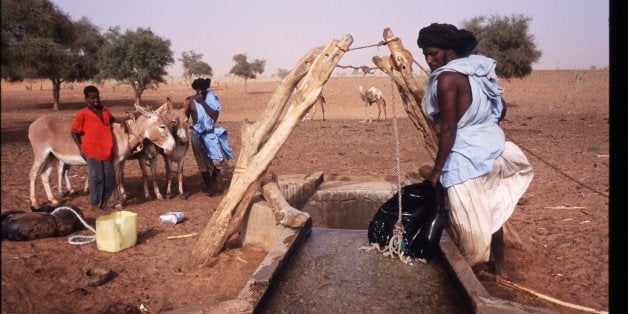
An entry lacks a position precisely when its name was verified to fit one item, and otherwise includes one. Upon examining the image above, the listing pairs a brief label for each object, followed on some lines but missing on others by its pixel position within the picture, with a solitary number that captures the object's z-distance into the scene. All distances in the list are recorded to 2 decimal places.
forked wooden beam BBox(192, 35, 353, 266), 4.32
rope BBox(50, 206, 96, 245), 5.01
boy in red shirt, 6.11
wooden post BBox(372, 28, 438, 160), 4.98
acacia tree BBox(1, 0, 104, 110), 16.64
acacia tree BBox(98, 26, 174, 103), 27.12
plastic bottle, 5.96
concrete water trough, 3.23
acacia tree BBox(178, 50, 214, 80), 50.59
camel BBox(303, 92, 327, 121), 20.49
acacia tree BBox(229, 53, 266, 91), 45.97
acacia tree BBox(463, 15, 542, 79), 25.17
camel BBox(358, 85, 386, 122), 20.11
